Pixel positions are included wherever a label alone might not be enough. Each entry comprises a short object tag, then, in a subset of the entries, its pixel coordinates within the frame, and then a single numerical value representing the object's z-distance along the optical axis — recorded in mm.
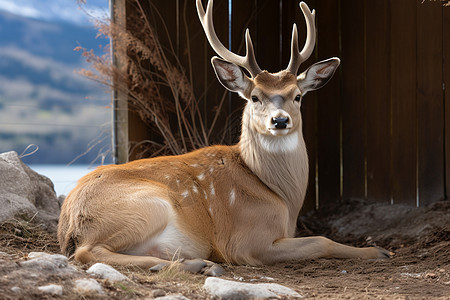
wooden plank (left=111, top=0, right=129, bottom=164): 6531
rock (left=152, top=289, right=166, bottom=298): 2877
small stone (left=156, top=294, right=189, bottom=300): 2756
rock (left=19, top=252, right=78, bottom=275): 2957
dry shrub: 6422
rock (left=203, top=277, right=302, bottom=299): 2947
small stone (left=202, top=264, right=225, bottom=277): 3734
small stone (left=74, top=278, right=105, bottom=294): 2734
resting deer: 3941
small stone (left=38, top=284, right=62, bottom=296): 2654
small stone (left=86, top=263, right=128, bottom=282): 3062
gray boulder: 4844
